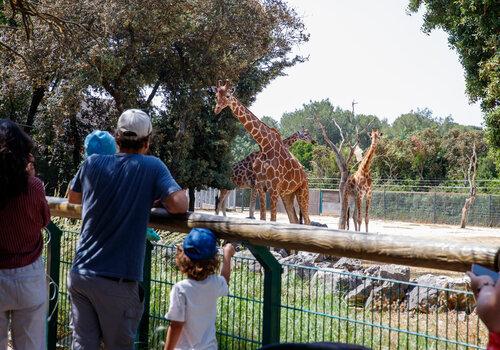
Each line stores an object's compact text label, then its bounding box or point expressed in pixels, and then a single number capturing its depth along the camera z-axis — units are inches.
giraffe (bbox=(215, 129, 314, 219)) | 896.9
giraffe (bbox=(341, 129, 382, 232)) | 842.2
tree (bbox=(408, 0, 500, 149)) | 740.0
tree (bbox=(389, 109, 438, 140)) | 3652.3
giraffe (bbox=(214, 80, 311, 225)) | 691.4
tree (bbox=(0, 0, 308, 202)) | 746.8
